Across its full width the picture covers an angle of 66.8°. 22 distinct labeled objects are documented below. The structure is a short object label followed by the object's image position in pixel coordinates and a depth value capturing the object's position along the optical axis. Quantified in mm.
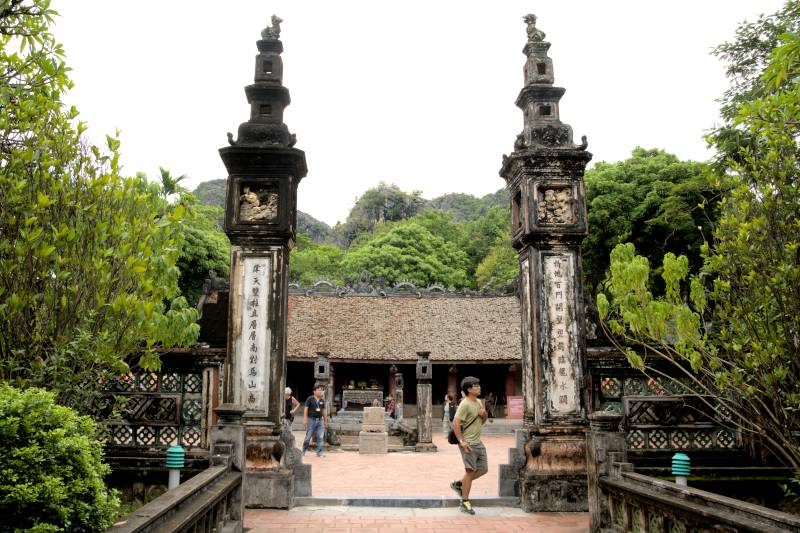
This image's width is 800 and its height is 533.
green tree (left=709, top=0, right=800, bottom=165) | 15641
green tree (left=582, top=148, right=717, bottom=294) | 22547
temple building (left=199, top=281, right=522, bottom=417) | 26453
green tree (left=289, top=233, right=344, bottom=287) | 47594
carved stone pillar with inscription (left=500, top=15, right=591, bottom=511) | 7645
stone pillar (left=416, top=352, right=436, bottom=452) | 18266
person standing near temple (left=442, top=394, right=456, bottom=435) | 22830
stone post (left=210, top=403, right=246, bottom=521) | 6051
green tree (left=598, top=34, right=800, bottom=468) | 4668
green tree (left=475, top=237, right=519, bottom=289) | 41175
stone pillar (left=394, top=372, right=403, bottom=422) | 23578
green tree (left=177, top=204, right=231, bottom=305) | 30625
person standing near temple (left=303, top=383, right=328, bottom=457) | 13891
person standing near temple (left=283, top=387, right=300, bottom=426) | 14469
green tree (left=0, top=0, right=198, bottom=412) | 4852
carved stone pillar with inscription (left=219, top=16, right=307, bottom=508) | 7477
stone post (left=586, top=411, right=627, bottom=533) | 5969
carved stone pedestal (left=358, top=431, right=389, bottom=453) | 17047
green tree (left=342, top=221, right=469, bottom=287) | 44031
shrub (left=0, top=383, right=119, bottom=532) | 2889
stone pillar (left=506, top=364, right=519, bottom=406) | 26981
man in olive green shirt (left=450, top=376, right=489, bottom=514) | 7188
